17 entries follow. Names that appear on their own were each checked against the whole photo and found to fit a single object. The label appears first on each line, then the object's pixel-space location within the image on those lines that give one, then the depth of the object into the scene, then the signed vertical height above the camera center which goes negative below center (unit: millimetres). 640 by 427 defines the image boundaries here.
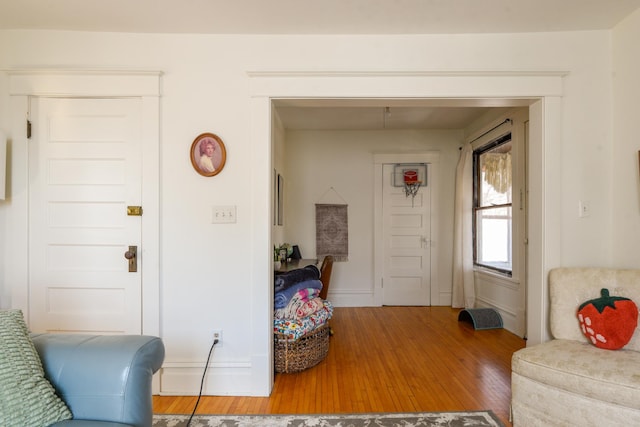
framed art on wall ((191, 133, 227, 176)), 2199 +435
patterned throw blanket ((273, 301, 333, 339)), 2428 -871
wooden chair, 3173 -600
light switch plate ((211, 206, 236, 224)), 2215 +0
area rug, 1868 -1242
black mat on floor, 3486 -1144
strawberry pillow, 1687 -569
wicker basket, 2461 -1092
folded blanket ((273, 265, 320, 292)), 2436 -506
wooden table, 3186 -547
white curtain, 4117 -235
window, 3646 +134
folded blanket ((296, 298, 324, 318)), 2539 -768
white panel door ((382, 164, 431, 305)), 4449 -356
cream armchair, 1452 -763
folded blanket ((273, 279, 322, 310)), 2458 -630
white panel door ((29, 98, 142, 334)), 2188 +1
